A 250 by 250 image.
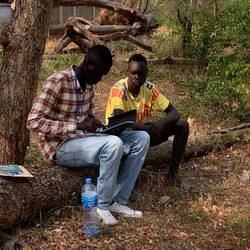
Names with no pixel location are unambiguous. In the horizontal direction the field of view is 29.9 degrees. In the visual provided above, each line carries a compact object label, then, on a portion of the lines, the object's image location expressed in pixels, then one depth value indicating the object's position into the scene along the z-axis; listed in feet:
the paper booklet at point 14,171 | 11.30
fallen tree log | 10.98
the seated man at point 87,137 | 11.89
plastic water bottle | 11.50
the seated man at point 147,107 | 14.02
